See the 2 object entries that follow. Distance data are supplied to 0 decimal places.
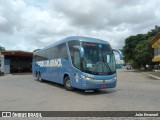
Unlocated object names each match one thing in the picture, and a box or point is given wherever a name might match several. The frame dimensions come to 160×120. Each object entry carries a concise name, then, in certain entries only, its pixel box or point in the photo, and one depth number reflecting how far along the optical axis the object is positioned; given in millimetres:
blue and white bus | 6705
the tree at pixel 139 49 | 29734
